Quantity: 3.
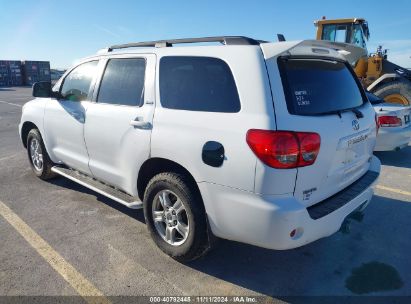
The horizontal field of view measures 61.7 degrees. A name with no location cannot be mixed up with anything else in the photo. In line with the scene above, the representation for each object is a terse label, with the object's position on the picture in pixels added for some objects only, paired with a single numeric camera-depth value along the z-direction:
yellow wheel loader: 8.85
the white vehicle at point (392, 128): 6.09
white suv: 2.45
